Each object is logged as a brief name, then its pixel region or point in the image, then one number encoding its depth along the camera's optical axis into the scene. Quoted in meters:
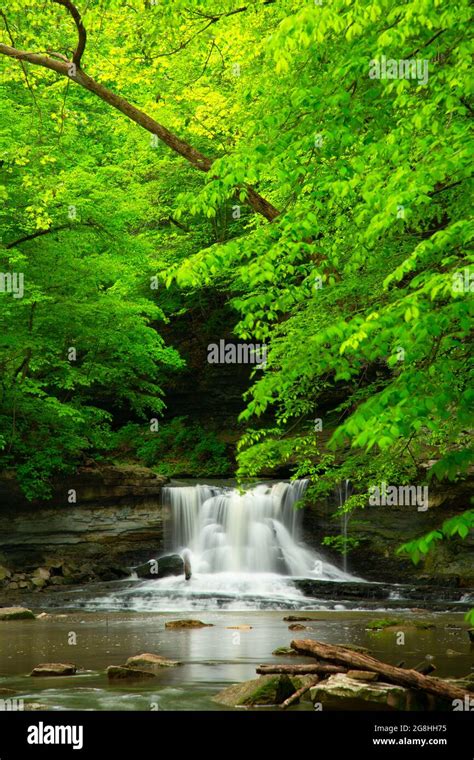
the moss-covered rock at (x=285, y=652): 12.17
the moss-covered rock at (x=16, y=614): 17.45
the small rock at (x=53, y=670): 10.98
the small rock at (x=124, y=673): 10.69
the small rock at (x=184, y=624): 15.98
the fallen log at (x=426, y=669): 9.67
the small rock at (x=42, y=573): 21.95
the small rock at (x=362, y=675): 9.32
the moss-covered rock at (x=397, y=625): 15.26
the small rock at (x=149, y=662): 11.52
